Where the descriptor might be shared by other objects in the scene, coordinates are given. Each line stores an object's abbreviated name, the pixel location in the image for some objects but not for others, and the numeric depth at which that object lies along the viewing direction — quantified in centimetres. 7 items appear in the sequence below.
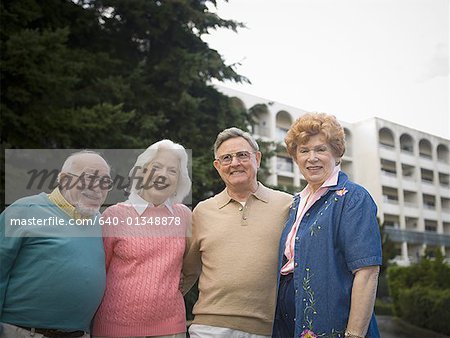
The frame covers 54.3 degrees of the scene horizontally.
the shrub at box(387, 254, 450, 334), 862
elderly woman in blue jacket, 166
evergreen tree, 560
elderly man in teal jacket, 183
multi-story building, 2802
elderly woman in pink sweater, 198
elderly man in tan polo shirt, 196
